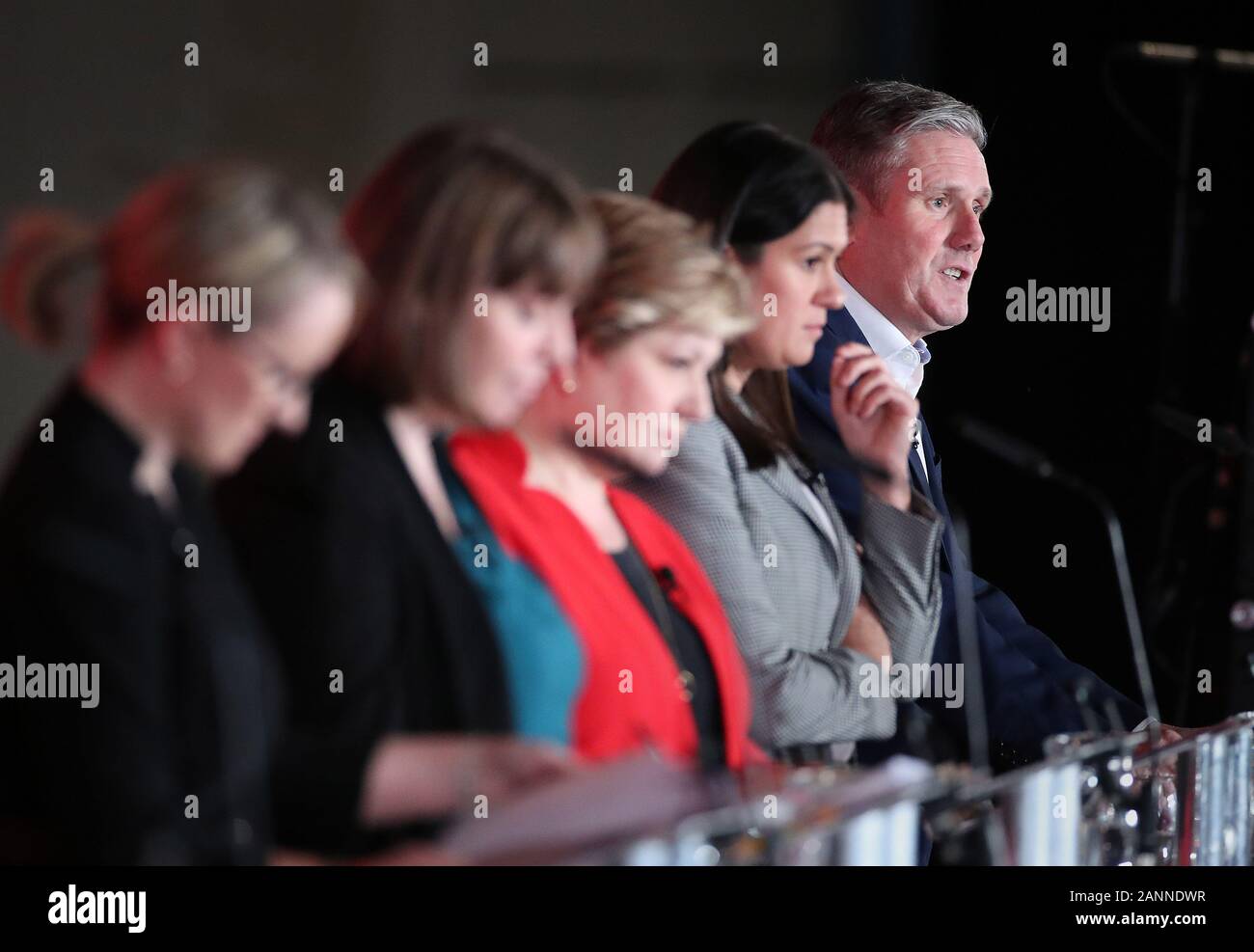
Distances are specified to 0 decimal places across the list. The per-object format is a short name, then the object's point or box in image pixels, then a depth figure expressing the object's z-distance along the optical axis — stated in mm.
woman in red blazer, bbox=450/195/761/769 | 4328
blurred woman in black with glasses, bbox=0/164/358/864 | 3744
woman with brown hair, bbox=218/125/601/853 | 3953
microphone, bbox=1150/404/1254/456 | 6344
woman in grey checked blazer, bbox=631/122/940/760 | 4957
